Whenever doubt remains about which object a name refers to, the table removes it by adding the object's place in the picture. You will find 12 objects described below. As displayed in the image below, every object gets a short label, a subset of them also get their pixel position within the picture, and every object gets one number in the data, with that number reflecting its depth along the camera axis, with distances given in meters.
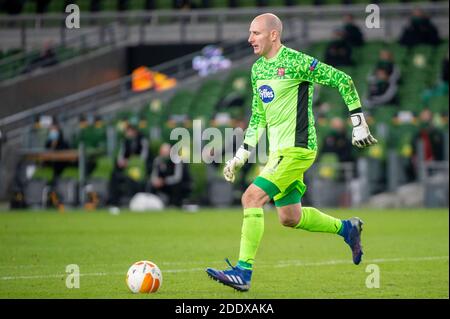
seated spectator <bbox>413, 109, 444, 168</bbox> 24.73
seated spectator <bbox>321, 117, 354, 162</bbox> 24.78
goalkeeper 9.81
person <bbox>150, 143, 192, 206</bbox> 24.75
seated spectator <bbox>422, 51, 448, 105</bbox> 26.58
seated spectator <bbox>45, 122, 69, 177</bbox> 26.22
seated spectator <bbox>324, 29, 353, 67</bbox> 27.41
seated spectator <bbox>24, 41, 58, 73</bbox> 30.34
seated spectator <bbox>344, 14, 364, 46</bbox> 27.97
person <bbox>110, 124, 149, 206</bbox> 25.11
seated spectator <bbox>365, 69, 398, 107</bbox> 26.69
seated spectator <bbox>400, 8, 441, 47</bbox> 28.30
